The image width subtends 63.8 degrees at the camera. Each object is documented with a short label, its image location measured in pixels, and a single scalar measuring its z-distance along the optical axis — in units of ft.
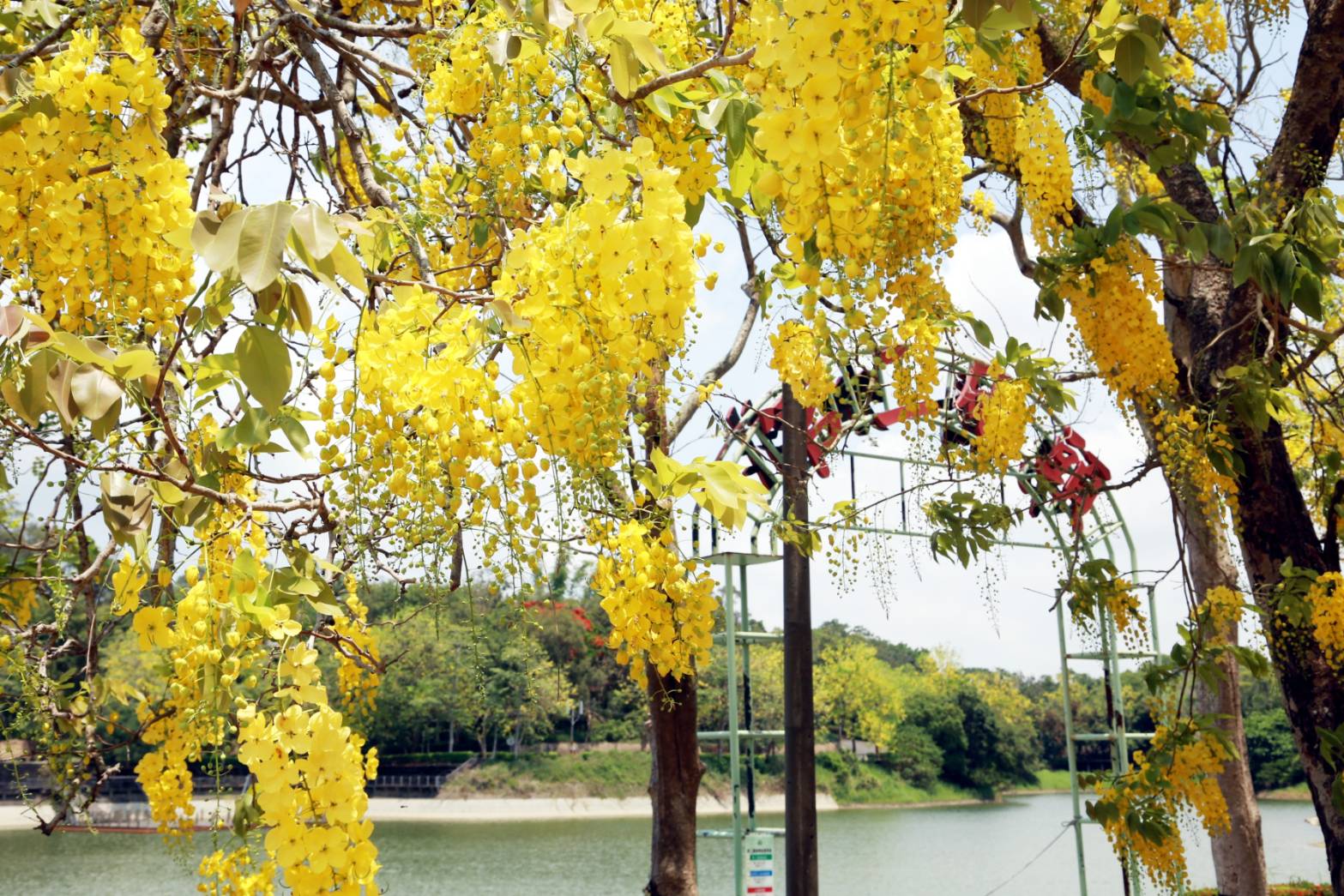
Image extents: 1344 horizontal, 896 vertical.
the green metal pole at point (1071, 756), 20.33
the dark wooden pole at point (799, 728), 12.85
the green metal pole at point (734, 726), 15.62
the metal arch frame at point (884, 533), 12.29
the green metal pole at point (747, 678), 17.02
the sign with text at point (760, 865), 14.61
